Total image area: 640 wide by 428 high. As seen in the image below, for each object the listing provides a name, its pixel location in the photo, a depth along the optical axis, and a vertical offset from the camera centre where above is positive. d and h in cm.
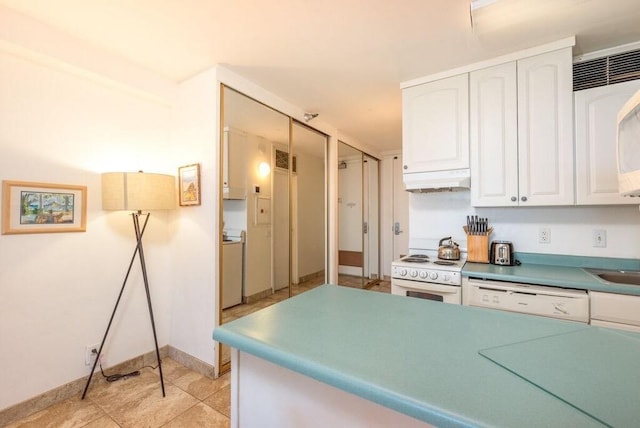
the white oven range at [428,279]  201 -49
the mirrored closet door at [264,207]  238 +9
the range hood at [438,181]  224 +30
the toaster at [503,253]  218 -31
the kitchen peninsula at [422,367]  54 -38
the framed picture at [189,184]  228 +28
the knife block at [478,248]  231 -27
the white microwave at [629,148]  110 +29
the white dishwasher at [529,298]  163 -53
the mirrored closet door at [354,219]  476 -5
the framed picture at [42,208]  172 +6
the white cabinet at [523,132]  192 +63
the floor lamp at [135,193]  192 +17
